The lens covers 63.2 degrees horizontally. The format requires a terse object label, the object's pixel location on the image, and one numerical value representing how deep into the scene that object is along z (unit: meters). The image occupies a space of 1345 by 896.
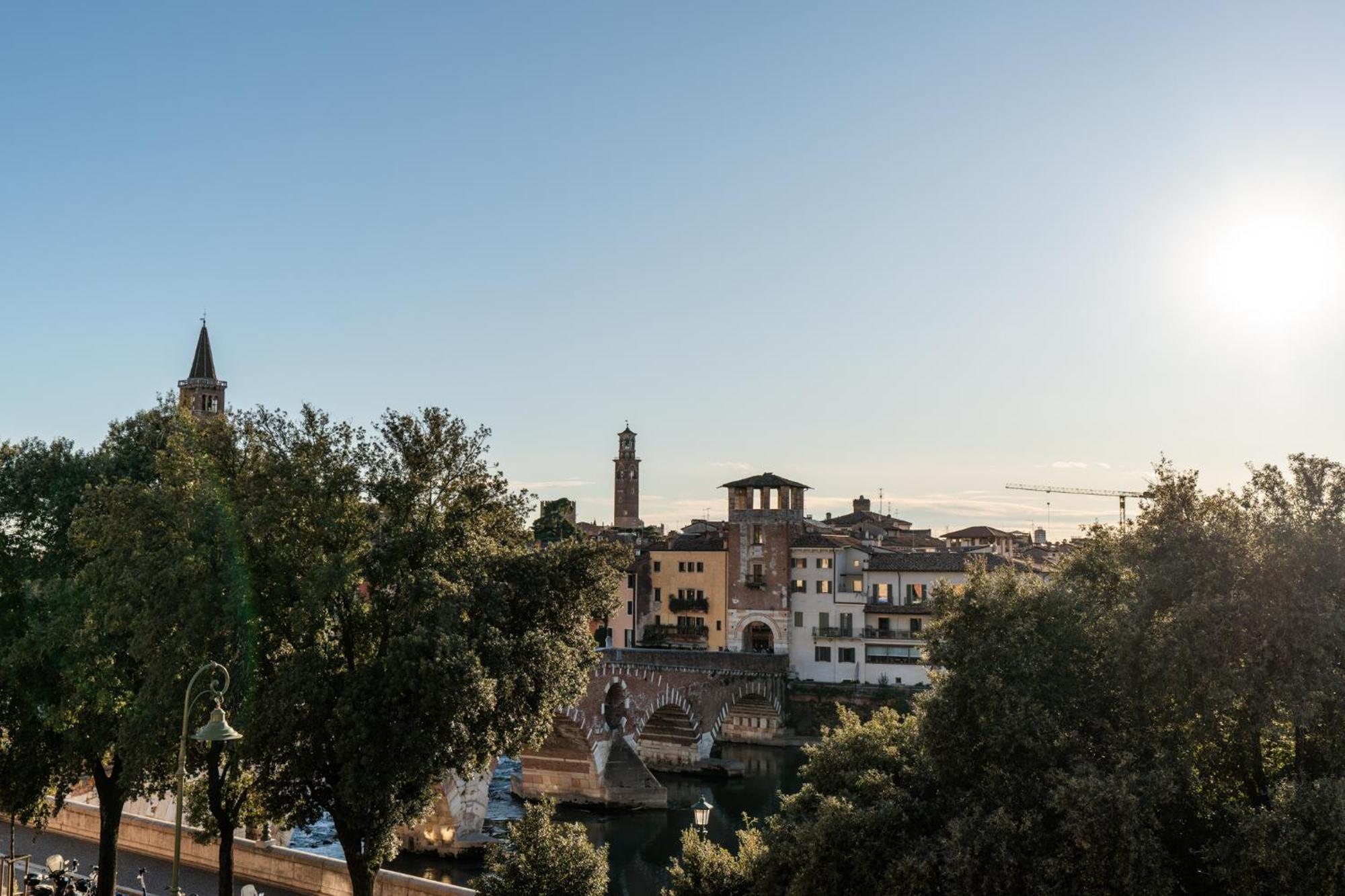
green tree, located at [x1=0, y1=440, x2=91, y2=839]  24.91
